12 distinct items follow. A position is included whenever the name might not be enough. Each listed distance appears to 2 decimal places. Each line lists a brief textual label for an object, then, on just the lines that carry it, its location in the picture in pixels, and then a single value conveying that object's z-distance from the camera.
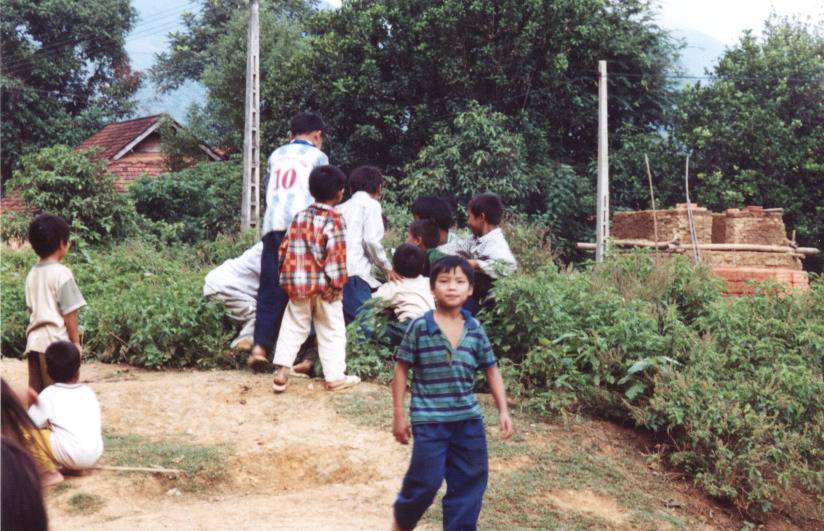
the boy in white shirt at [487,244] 7.06
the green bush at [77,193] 15.39
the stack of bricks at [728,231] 16.16
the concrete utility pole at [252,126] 17.19
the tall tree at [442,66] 21.83
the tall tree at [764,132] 23.31
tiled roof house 28.08
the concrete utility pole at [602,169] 16.94
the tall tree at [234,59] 26.11
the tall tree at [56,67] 28.61
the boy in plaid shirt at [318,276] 6.45
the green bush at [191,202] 21.99
